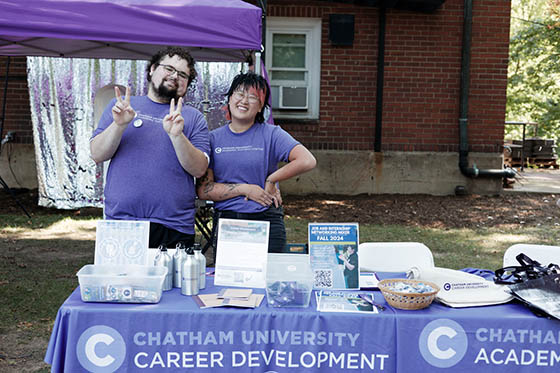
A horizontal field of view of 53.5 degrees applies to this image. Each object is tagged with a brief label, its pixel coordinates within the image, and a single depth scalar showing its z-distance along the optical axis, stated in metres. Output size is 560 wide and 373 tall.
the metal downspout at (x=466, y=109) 9.41
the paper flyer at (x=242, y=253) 2.55
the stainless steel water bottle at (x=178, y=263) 2.48
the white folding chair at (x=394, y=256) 3.29
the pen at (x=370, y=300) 2.31
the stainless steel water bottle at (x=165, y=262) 2.45
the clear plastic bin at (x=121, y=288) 2.28
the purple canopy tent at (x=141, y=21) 3.64
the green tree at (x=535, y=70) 16.92
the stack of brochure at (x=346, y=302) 2.27
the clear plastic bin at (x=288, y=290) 2.29
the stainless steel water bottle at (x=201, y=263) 2.45
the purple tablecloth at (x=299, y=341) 2.20
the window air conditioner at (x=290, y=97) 9.71
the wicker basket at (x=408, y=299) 2.25
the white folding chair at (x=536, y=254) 3.13
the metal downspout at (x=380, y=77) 9.42
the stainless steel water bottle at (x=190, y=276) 2.41
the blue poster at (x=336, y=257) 2.57
